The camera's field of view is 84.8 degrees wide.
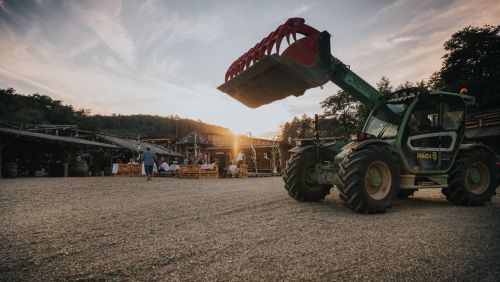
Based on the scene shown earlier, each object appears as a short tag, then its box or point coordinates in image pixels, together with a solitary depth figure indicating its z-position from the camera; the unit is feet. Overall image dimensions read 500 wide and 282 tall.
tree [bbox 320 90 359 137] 169.48
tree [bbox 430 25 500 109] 117.91
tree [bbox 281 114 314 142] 244.07
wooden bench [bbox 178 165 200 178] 63.26
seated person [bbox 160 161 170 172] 69.67
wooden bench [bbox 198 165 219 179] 62.90
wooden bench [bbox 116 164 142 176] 71.00
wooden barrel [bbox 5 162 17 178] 54.49
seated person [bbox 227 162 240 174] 66.39
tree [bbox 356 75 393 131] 139.49
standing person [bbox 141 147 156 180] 52.42
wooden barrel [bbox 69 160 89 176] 67.56
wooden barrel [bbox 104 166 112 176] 79.86
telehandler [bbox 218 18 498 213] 16.35
